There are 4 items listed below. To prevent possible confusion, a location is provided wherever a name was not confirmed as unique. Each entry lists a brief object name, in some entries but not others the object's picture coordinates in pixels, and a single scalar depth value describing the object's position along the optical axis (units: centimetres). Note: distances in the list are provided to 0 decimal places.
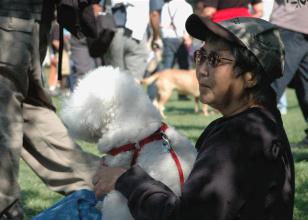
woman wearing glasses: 264
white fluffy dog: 338
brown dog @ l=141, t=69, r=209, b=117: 1546
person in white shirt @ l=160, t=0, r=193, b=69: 1647
